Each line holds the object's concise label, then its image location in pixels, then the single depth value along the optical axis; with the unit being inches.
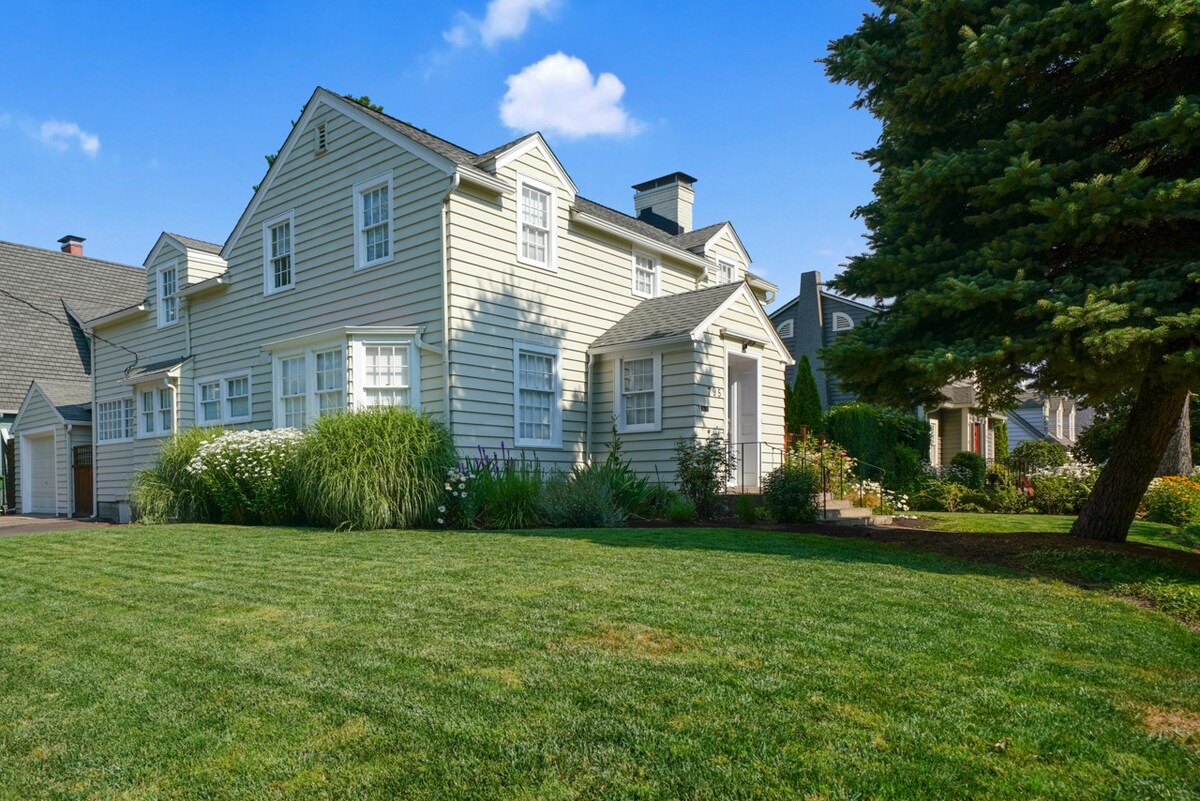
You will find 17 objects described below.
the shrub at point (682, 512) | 479.2
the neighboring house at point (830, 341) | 981.8
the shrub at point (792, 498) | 453.4
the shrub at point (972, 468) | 779.4
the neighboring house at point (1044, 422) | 1379.2
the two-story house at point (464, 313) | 526.3
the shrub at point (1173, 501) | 526.0
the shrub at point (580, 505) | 460.4
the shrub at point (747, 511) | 467.8
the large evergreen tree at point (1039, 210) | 281.0
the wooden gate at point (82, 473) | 841.5
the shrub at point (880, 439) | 753.6
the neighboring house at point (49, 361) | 855.1
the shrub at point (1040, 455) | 877.2
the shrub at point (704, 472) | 511.2
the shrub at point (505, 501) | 455.8
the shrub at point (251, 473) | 490.6
